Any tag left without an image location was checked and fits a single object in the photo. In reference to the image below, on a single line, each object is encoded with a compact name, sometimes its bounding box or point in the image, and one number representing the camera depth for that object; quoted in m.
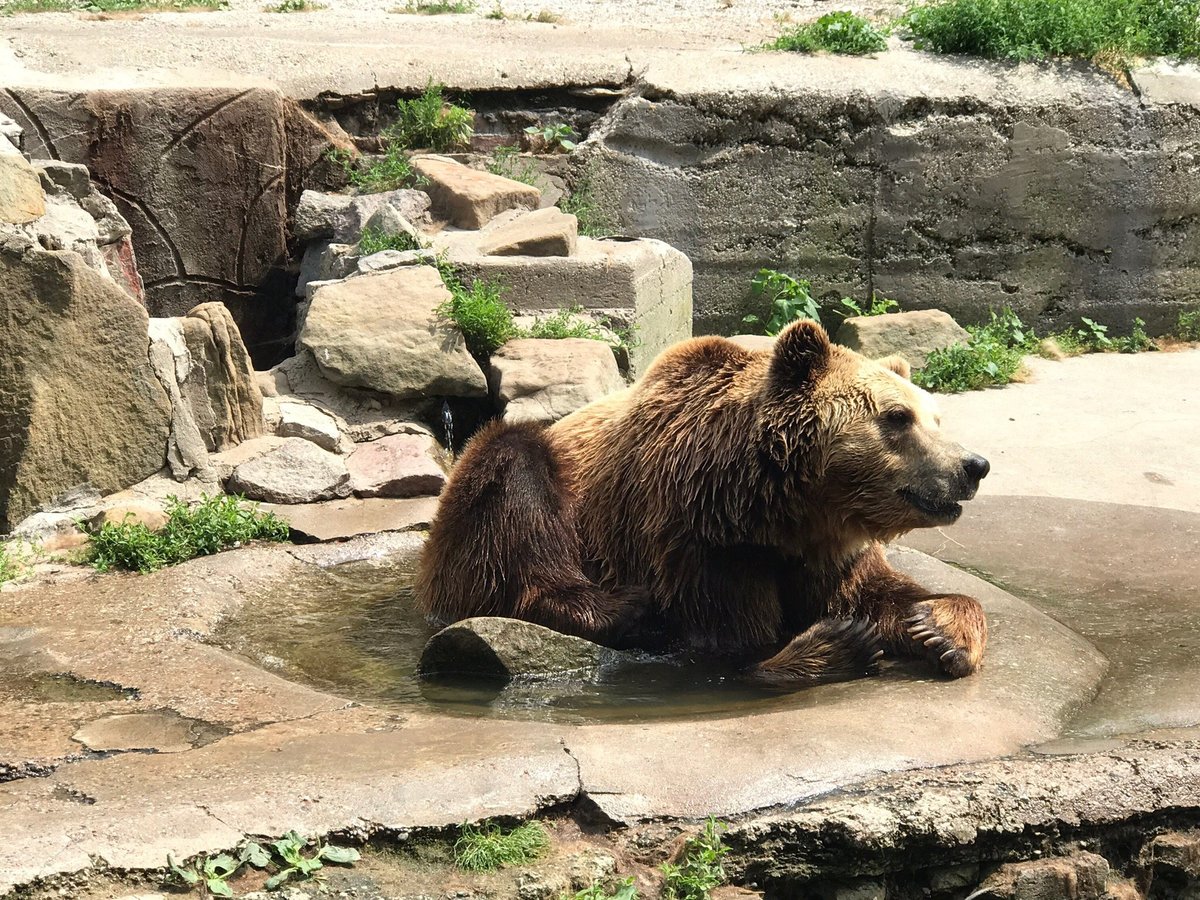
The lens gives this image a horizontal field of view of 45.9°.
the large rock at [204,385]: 6.85
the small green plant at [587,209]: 10.36
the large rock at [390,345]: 7.85
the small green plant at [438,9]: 12.41
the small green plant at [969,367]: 10.18
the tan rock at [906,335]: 10.49
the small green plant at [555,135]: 10.60
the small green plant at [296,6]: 12.05
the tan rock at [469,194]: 9.34
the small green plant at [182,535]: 6.04
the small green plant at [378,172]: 9.69
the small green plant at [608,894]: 3.40
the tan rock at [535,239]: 8.74
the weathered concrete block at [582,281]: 8.60
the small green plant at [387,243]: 8.77
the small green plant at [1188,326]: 11.43
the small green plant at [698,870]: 3.47
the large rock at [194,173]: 8.83
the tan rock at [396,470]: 7.14
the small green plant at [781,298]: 10.90
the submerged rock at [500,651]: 4.92
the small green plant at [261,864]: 3.24
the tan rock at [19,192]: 6.63
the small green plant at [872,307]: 11.14
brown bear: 5.25
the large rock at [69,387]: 6.37
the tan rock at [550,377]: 7.52
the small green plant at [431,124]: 10.19
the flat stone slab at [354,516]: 6.57
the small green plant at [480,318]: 8.09
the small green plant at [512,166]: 10.30
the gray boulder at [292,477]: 6.95
